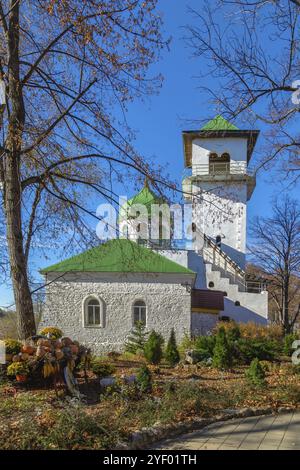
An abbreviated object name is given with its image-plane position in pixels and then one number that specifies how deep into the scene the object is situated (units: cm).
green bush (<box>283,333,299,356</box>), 1566
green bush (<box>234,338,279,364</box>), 1316
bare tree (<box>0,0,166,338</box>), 892
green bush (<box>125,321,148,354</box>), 1751
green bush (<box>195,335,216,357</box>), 1330
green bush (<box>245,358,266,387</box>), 822
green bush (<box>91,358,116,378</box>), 843
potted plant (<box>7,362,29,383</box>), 757
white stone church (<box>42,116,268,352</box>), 2144
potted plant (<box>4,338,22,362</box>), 796
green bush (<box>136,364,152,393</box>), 731
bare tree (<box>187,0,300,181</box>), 1052
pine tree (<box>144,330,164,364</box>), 1314
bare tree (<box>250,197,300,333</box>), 3016
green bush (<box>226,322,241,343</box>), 1787
